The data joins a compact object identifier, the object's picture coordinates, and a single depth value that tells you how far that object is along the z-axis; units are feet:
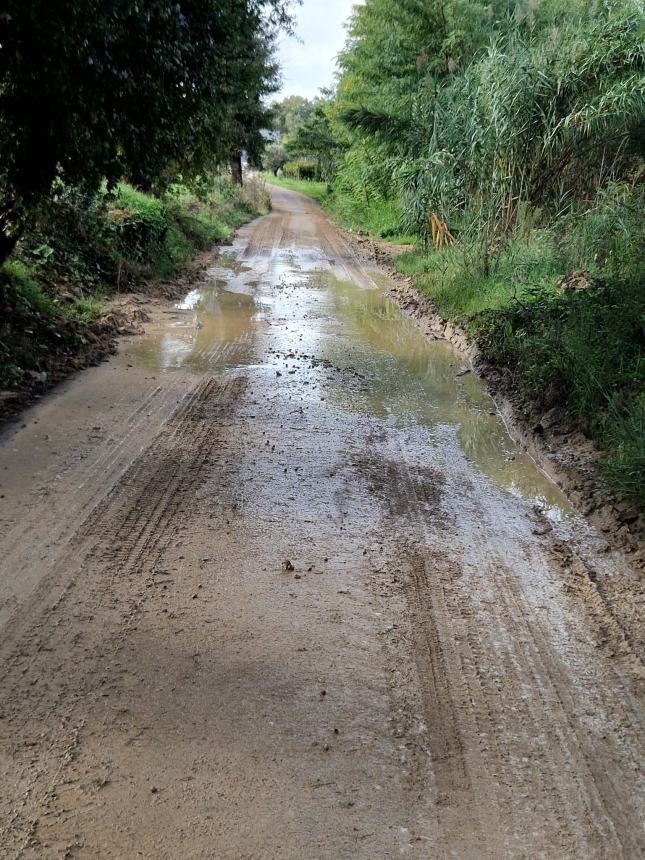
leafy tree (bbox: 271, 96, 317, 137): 299.38
